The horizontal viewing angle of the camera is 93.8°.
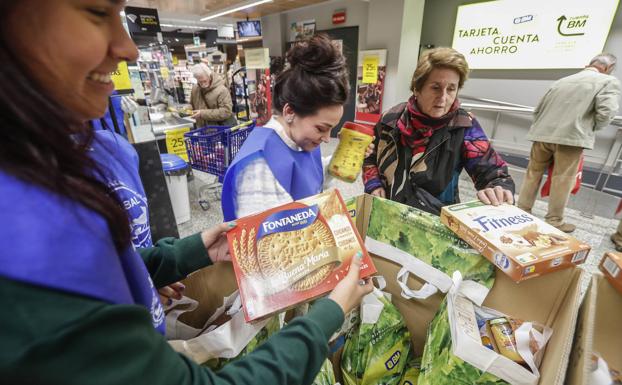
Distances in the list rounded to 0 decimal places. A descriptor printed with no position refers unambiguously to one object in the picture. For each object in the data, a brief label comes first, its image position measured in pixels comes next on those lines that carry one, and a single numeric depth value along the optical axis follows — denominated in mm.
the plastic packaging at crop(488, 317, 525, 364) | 746
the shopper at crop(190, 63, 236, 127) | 4047
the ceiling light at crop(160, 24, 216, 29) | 10125
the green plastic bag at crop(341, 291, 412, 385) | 1017
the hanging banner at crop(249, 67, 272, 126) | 6004
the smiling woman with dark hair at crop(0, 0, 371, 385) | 300
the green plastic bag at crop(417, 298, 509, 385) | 739
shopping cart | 3092
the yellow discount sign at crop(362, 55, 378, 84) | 5039
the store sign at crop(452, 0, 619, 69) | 3758
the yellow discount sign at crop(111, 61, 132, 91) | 1735
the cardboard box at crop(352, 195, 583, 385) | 650
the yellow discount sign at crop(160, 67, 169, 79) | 6297
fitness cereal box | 745
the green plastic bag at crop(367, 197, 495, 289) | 898
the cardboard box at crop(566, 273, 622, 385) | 608
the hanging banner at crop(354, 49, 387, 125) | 5039
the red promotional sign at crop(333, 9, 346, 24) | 5755
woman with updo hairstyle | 993
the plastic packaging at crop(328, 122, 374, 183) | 1162
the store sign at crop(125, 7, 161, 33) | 2682
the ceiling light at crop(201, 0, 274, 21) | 5545
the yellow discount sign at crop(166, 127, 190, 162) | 3318
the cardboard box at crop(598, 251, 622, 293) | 706
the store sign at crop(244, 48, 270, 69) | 3506
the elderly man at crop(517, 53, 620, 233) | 2801
